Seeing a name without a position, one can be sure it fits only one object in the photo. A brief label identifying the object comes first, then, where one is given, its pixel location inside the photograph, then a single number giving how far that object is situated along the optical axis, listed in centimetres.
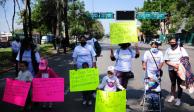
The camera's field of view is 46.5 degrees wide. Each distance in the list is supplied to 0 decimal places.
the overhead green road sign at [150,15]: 4749
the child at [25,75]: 518
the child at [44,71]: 531
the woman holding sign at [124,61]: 540
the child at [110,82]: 477
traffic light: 4463
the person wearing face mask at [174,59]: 563
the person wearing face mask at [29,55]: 553
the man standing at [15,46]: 999
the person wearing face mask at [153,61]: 534
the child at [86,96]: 571
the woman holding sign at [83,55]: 576
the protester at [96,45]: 854
